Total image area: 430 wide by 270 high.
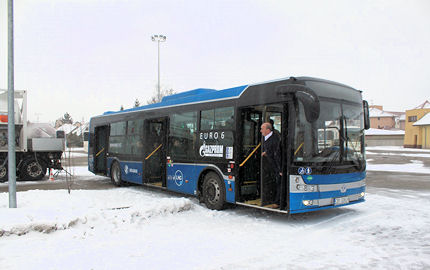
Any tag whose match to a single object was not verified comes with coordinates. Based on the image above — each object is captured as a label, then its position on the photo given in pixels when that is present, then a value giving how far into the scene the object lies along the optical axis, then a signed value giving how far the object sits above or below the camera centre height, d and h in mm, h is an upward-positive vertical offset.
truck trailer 14484 -74
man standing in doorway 7220 -267
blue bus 6918 -42
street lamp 37438 +11054
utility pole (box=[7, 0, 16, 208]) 7207 +504
